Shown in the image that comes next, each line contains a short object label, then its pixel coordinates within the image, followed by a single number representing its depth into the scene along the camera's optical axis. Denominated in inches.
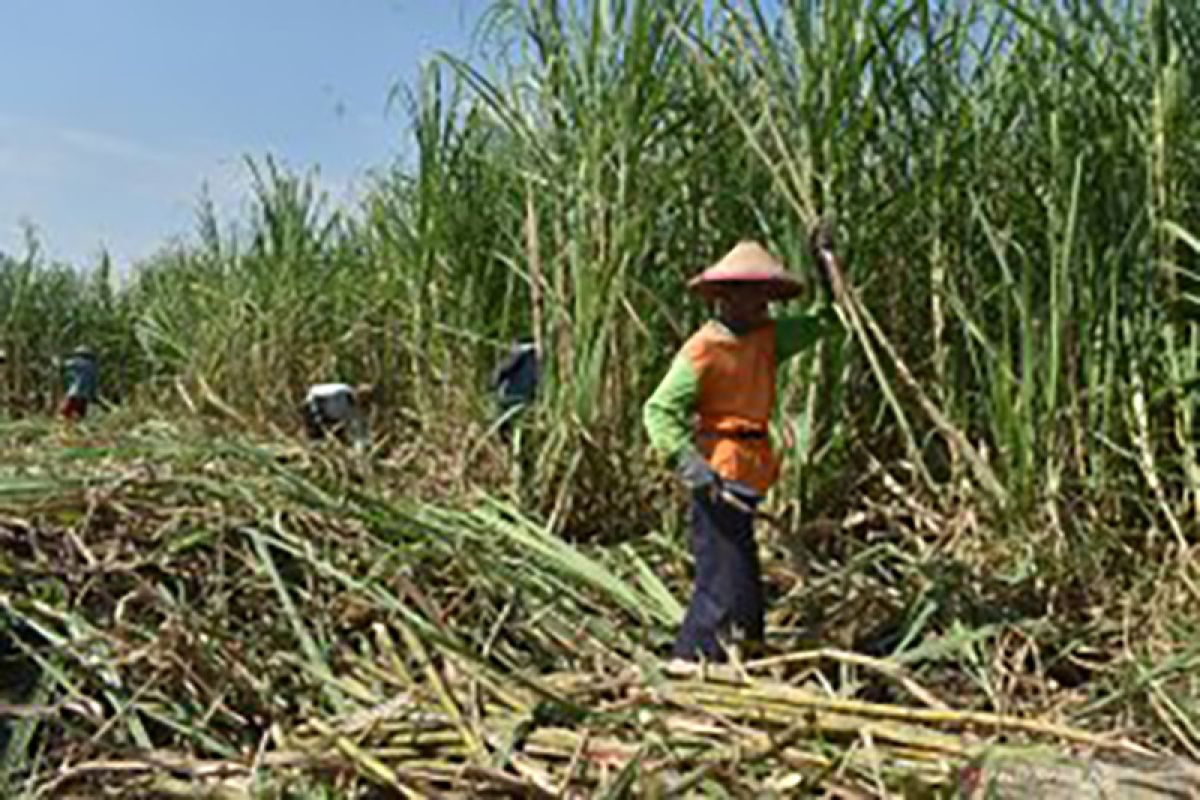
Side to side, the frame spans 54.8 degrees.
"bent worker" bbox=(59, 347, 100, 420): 305.0
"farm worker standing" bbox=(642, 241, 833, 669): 98.3
